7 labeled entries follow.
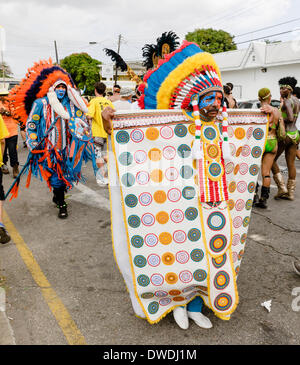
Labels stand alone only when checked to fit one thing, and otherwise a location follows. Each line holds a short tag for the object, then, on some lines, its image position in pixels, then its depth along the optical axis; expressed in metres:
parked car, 11.93
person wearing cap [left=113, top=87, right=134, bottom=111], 9.51
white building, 20.27
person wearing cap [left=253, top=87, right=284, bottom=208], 5.04
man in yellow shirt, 6.51
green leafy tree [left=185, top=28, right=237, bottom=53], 35.97
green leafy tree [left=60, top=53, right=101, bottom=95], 47.16
